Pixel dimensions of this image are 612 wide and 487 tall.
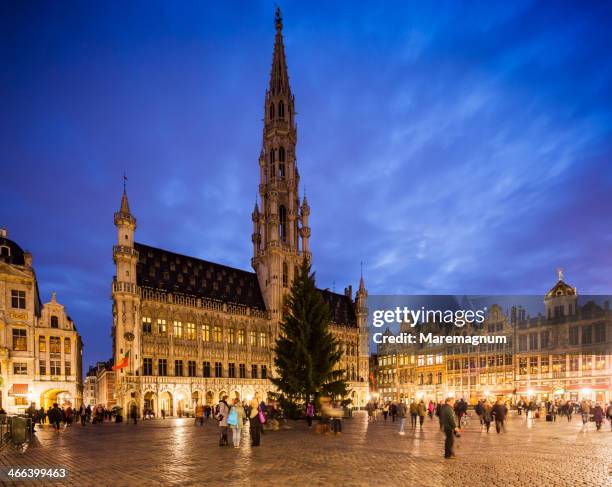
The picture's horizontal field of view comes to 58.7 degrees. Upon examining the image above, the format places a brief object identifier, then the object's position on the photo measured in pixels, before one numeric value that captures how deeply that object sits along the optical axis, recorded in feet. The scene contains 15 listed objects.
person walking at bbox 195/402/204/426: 108.58
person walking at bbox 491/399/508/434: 74.54
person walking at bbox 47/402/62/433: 92.20
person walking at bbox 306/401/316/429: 93.81
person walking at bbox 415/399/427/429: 86.28
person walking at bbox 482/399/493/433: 79.00
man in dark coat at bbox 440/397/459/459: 44.91
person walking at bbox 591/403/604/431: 80.09
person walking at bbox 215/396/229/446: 56.49
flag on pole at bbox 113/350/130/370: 168.78
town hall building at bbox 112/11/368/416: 179.32
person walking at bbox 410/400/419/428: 91.24
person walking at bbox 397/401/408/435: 76.66
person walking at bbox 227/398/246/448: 54.87
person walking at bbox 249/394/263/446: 55.93
